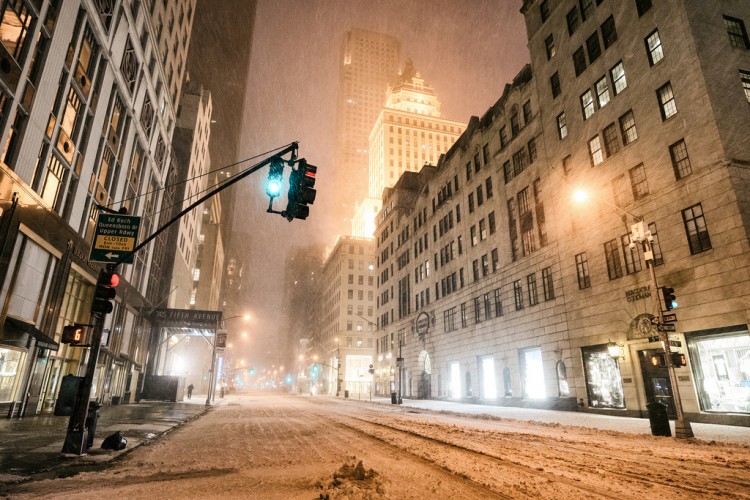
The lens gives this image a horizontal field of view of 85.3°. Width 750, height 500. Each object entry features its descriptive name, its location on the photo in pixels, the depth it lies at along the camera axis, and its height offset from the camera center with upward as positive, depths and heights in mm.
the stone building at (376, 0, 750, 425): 18609 +9652
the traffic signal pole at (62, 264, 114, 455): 8977 -613
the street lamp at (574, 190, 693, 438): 13188 +1685
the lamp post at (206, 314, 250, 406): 38241 +1806
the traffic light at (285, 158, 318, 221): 9234 +4117
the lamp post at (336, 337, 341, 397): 95675 +5246
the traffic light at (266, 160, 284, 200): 9773 +4608
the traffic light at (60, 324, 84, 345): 9511 +990
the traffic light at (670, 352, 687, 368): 14116 +671
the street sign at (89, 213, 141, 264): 10320 +3484
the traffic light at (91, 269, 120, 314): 9930 +2044
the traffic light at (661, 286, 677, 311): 14414 +2831
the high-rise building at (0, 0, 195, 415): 17547 +10946
